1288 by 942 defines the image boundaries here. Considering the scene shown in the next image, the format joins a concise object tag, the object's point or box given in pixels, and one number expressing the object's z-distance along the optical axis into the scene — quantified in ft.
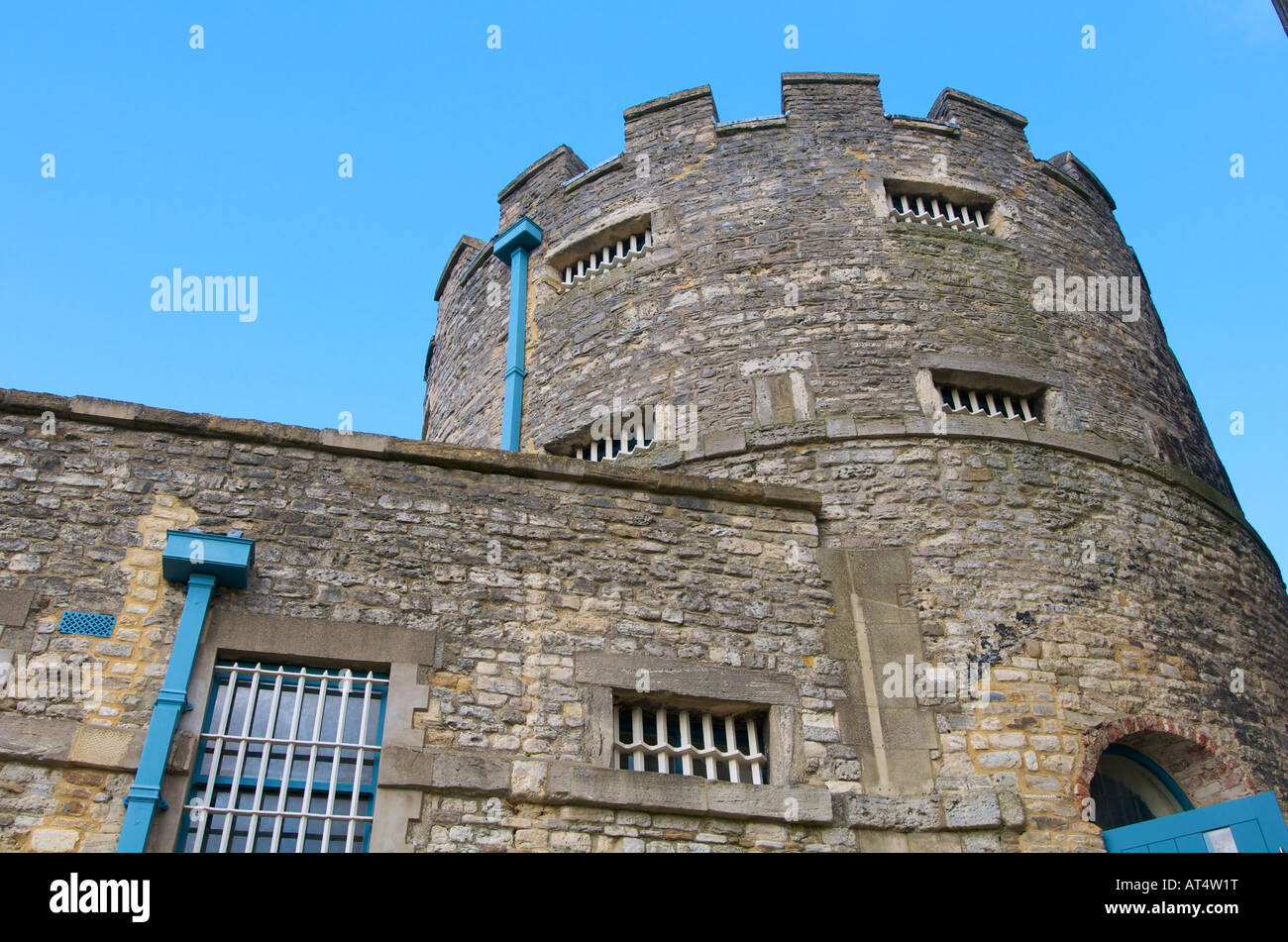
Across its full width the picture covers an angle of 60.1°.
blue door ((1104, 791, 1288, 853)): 19.34
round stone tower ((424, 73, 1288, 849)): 22.93
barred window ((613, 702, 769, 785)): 20.79
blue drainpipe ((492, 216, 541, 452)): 32.76
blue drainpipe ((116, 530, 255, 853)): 17.83
